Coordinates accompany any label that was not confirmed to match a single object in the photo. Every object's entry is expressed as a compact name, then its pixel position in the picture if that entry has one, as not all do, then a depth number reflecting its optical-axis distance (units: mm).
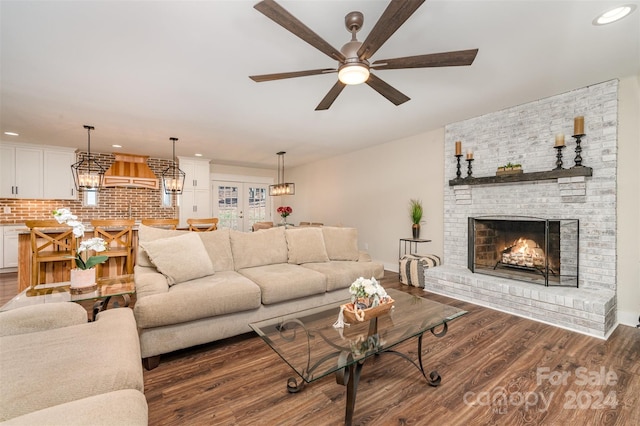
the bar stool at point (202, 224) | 4668
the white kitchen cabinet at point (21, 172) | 5121
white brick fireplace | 2906
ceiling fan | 1421
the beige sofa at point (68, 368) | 936
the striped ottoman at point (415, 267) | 4219
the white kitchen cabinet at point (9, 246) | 5125
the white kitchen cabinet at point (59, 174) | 5449
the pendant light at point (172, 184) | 5316
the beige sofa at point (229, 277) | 2168
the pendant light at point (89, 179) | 4348
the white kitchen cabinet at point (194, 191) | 6703
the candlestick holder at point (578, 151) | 3072
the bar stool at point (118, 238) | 3734
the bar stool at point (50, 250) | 3354
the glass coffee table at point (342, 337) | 1479
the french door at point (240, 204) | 7820
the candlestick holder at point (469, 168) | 4019
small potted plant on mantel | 3519
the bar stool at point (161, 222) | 4113
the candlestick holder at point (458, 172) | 4180
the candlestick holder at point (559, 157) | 3205
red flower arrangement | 6283
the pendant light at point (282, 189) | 5883
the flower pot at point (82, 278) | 2125
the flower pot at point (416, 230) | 4720
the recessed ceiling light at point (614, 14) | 1819
